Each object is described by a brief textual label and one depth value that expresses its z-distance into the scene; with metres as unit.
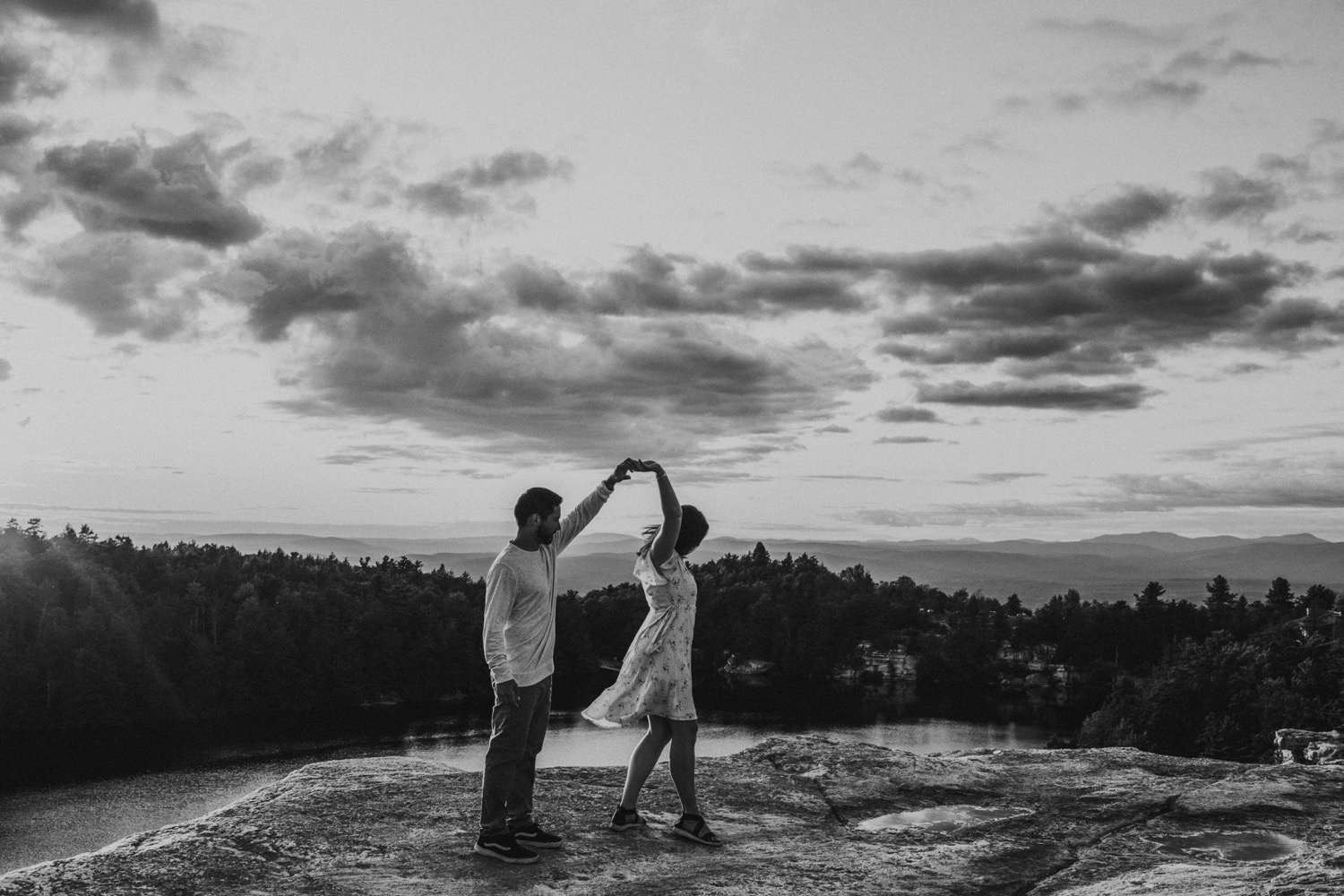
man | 6.12
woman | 6.56
